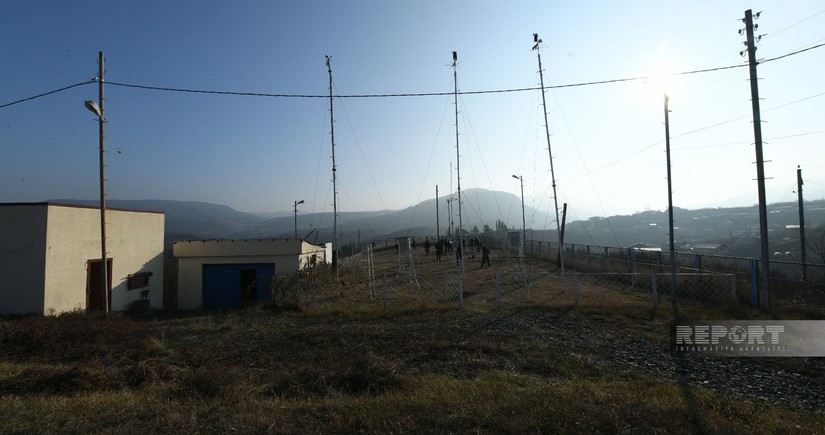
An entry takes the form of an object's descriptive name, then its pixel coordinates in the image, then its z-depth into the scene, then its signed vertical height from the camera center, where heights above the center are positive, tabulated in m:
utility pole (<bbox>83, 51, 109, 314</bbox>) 13.34 +0.69
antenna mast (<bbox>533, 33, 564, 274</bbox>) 14.72 +5.68
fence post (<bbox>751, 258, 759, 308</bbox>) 12.49 -1.86
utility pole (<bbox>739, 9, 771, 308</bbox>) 11.44 +1.52
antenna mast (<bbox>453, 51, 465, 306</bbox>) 19.10 +3.48
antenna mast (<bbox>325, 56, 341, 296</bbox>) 19.17 +1.53
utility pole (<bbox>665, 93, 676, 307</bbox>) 14.08 +0.87
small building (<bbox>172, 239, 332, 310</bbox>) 19.92 -1.70
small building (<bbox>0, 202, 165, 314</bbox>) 13.06 -0.90
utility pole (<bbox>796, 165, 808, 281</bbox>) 17.25 -0.02
